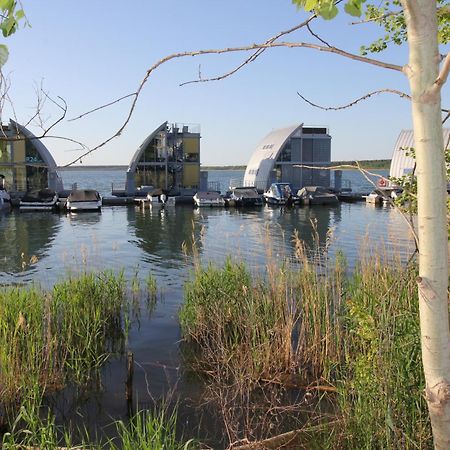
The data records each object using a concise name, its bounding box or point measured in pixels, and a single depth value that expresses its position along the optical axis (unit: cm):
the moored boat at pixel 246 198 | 4147
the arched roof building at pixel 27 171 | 4381
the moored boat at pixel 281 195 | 4194
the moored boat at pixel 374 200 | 4168
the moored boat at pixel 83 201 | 3669
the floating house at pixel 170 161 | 4909
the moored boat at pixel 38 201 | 3728
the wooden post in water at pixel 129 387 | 577
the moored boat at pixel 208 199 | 4081
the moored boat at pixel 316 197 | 4206
